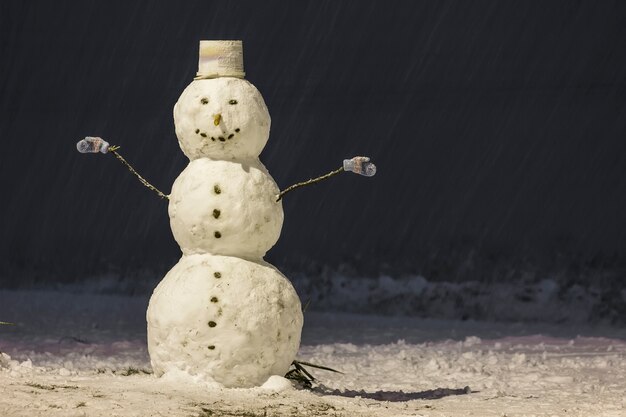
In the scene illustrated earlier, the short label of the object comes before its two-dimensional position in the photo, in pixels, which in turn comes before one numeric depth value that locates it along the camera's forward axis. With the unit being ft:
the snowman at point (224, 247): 43.01
